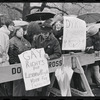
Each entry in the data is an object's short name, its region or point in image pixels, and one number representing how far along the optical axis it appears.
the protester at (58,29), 4.39
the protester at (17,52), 3.93
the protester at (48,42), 3.96
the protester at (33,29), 3.89
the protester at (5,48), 3.67
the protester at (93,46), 5.14
